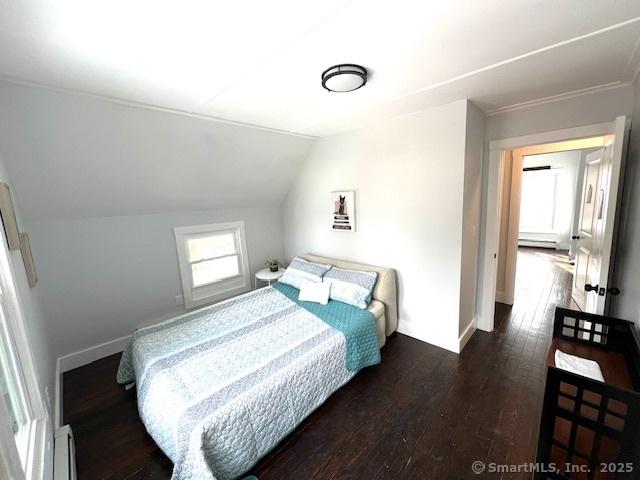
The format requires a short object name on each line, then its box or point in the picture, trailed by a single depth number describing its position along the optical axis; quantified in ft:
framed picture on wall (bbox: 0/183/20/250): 4.74
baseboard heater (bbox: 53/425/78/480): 4.82
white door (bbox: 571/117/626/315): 5.95
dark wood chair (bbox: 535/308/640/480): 3.01
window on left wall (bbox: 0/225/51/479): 4.05
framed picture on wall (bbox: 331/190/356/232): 10.60
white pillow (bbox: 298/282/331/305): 9.49
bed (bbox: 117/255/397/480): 4.79
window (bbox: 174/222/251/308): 11.34
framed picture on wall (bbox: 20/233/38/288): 6.04
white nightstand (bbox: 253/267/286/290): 12.48
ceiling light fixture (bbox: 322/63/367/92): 5.34
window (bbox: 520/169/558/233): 22.41
